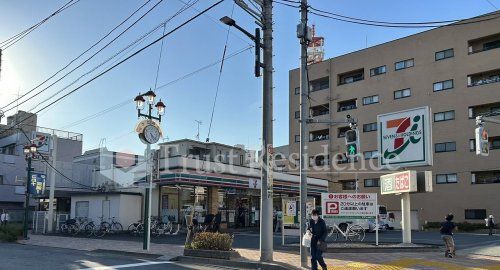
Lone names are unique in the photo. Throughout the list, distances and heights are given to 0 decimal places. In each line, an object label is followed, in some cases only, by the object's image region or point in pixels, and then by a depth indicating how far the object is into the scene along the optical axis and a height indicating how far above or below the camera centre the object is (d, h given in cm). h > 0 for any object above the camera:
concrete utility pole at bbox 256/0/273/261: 1443 +174
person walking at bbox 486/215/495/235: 3324 -177
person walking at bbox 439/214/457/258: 1633 -132
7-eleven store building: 2981 +33
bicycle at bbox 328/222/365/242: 2208 -167
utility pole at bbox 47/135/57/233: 3159 -32
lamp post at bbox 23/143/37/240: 2798 +225
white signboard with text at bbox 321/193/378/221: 1941 -40
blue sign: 2995 +56
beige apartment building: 4131 +896
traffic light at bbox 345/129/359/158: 1527 +170
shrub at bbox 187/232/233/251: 1590 -154
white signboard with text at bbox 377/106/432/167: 1873 +233
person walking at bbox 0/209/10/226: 3972 -217
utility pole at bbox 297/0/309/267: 1457 +305
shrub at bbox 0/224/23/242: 2617 -224
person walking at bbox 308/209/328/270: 1278 -112
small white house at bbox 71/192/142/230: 3102 -85
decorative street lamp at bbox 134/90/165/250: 1920 +253
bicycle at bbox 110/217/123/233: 3022 -207
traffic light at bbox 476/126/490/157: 1770 +202
